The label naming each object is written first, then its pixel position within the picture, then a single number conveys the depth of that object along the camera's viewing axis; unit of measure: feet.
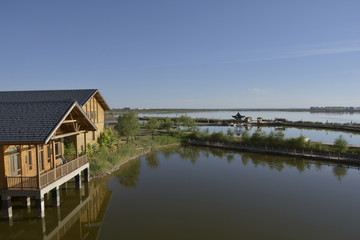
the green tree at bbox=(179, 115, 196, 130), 157.04
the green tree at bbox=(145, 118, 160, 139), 147.02
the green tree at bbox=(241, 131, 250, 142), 118.01
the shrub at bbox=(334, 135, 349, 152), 94.79
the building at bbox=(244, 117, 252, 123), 280.06
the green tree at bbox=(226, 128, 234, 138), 129.52
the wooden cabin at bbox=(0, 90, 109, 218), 39.81
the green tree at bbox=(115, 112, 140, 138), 118.52
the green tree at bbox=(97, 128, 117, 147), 92.02
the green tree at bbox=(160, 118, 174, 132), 159.54
